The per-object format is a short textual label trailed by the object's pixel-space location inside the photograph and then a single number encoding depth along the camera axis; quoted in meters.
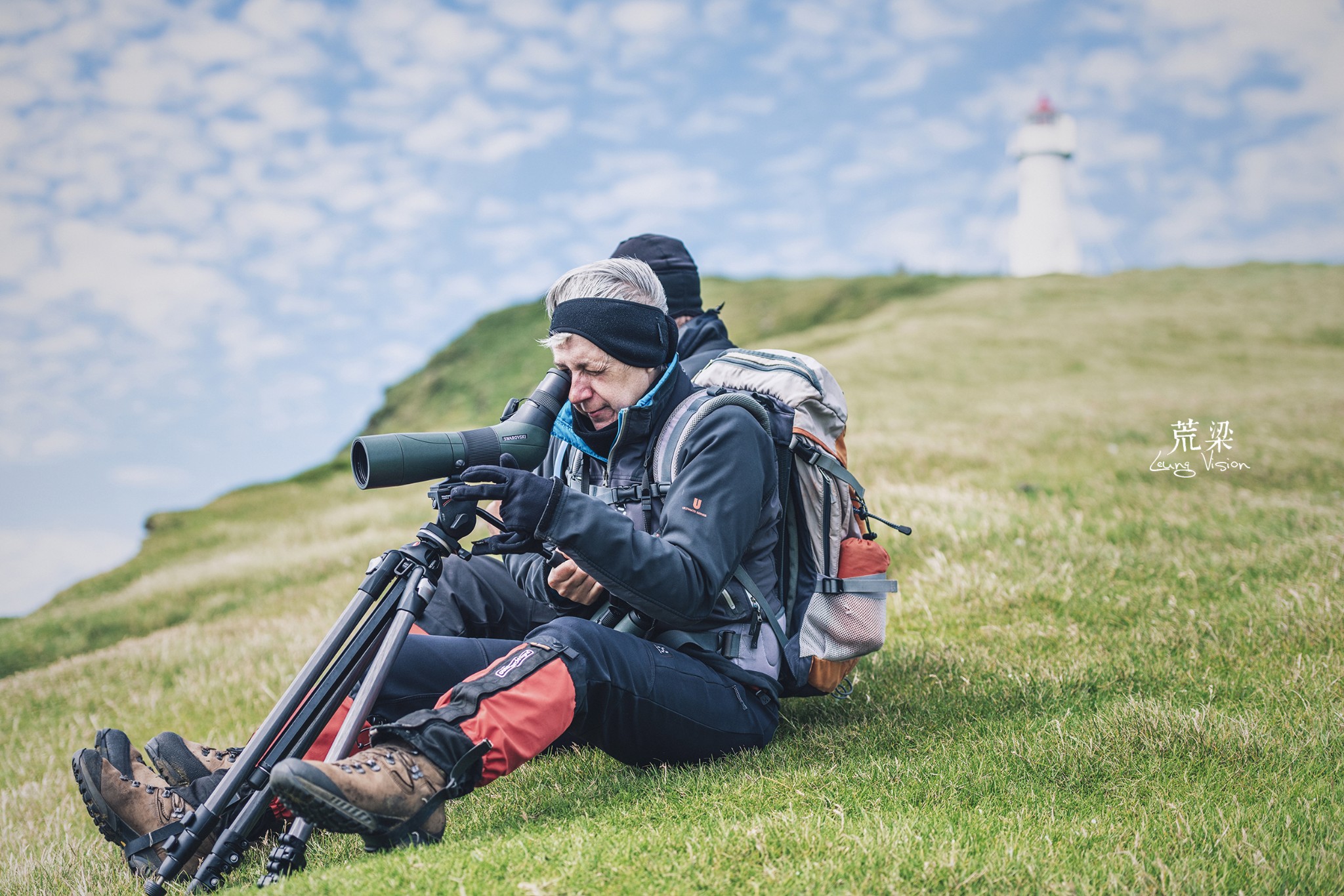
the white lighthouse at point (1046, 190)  90.88
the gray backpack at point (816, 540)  4.34
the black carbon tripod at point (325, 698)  3.48
